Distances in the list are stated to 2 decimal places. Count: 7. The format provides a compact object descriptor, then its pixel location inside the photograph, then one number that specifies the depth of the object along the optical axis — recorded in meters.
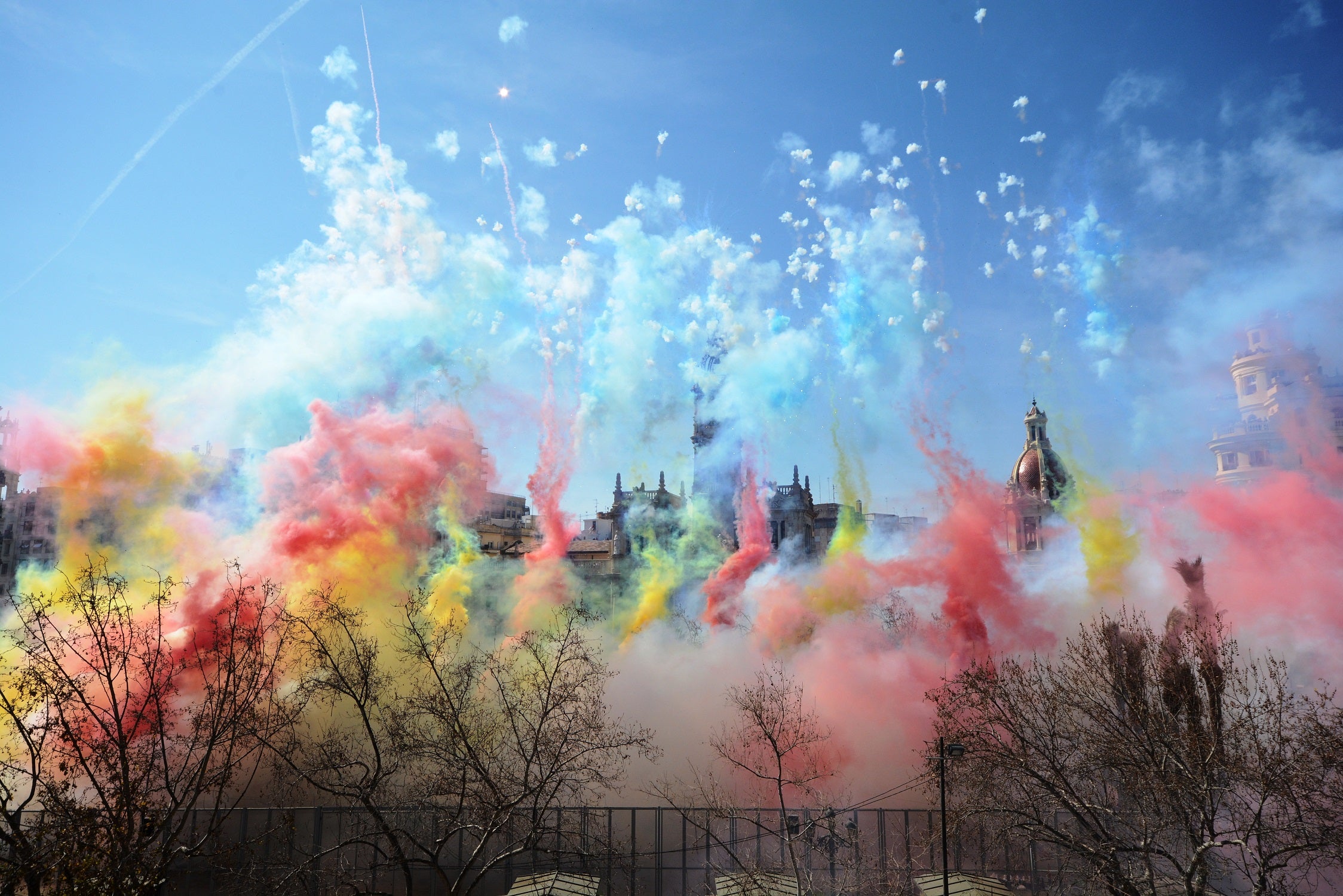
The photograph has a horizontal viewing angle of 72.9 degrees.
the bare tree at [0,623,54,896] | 18.72
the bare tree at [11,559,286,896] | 20.70
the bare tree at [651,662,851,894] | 33.34
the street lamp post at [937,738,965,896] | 25.52
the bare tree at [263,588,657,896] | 27.08
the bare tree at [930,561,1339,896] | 25.61
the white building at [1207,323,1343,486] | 50.00
